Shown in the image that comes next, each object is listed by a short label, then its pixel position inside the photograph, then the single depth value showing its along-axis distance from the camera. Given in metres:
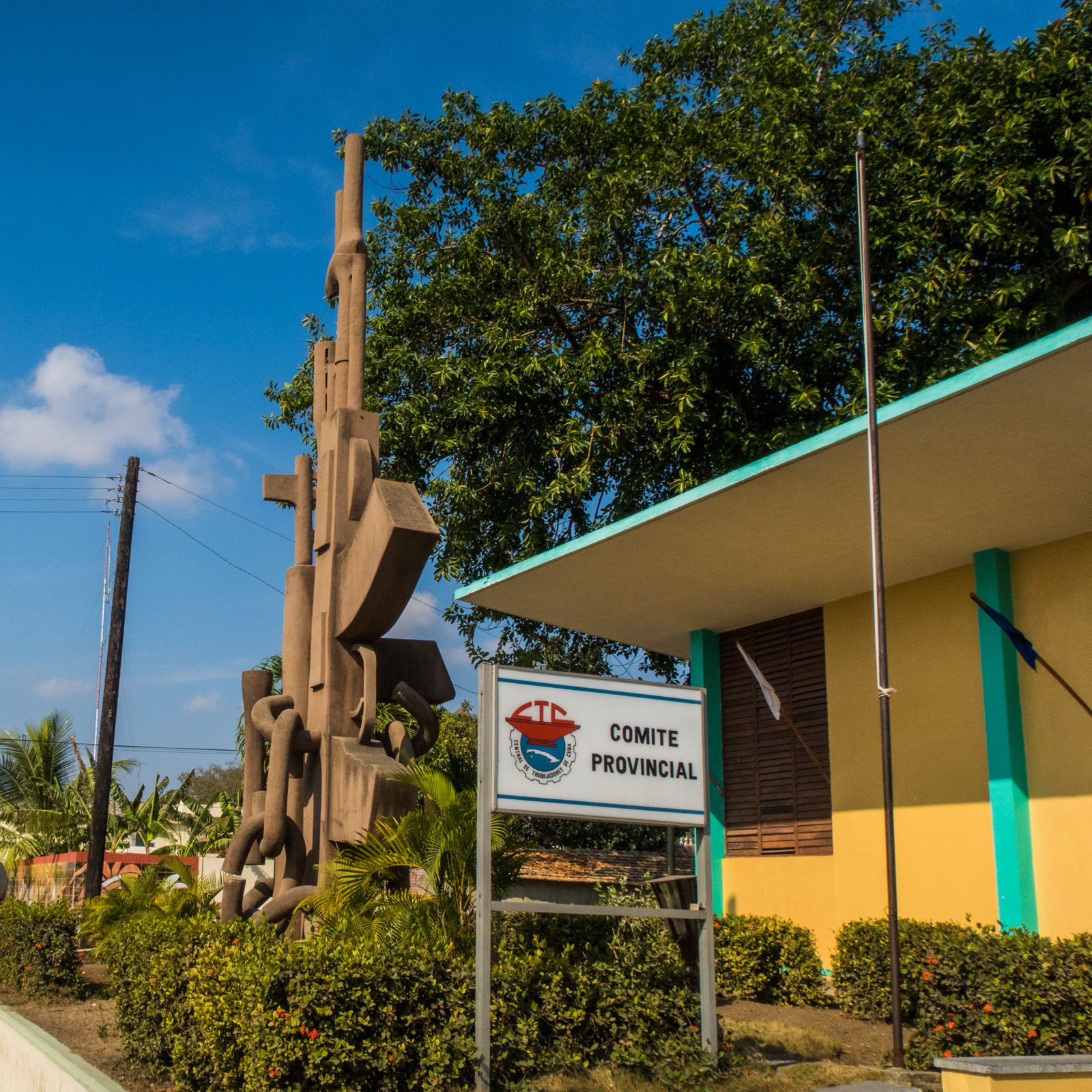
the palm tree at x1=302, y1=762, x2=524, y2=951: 7.84
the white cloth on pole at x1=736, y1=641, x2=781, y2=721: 12.90
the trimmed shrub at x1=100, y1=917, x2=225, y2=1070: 7.81
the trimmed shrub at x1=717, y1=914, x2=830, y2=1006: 12.00
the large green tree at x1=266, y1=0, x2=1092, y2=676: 15.39
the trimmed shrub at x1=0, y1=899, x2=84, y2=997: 12.88
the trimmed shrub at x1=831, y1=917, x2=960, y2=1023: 9.26
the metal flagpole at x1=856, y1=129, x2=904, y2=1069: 7.92
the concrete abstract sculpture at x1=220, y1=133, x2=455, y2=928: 9.93
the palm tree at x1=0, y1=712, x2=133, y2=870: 31.78
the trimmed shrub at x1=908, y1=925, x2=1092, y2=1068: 7.71
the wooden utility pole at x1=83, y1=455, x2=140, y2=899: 20.47
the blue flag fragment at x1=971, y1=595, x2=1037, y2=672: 10.54
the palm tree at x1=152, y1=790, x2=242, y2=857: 28.23
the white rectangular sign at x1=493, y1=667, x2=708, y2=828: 6.94
